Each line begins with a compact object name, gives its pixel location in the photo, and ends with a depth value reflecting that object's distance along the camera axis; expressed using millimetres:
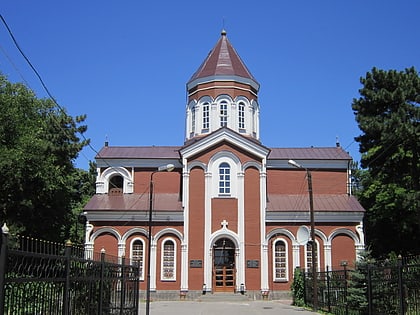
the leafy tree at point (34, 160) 27984
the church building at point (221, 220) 32062
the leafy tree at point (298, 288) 27203
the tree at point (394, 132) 27106
